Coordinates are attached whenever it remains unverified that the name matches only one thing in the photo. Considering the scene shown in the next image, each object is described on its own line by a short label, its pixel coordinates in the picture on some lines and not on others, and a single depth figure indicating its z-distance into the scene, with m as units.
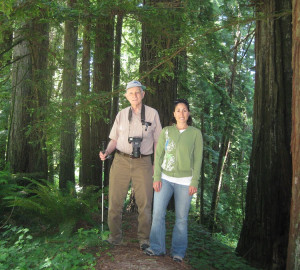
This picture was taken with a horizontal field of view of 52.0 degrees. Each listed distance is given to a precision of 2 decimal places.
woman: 3.90
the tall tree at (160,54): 5.46
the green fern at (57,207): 4.92
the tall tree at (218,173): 11.75
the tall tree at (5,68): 5.38
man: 4.37
